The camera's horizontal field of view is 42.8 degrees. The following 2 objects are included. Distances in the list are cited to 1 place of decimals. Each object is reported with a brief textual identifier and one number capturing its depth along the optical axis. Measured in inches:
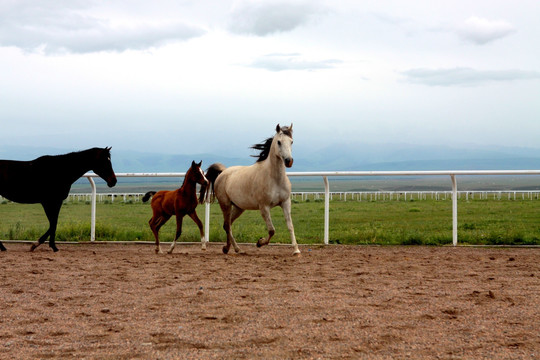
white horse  413.7
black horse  476.7
